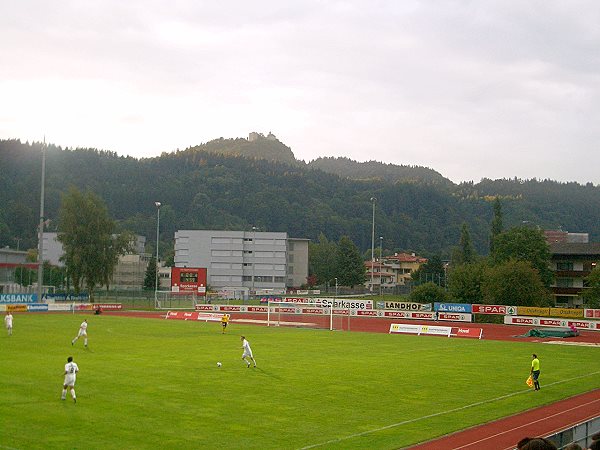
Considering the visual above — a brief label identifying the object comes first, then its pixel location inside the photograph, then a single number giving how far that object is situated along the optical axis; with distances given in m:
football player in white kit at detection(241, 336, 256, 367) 38.97
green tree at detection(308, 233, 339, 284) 184.00
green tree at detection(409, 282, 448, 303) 96.25
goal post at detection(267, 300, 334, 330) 80.75
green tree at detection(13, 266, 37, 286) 112.88
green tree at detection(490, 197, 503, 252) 124.12
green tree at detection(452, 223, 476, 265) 137.88
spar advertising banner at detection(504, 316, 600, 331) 74.06
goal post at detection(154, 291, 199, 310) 105.12
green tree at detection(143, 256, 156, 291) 145.00
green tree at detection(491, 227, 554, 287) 106.44
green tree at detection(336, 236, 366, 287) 169.75
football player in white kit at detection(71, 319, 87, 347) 45.63
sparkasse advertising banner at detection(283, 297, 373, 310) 93.32
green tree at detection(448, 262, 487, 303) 95.31
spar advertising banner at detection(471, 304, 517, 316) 82.12
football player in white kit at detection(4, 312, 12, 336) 52.19
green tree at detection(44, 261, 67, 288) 139.12
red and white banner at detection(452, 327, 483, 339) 68.07
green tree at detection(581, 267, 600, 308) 90.75
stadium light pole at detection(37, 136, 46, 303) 78.19
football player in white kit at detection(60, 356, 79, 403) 27.05
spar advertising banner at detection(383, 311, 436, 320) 87.00
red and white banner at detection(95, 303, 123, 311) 98.44
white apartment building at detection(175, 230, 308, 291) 149.62
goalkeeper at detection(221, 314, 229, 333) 63.50
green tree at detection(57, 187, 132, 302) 109.94
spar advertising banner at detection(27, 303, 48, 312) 86.56
